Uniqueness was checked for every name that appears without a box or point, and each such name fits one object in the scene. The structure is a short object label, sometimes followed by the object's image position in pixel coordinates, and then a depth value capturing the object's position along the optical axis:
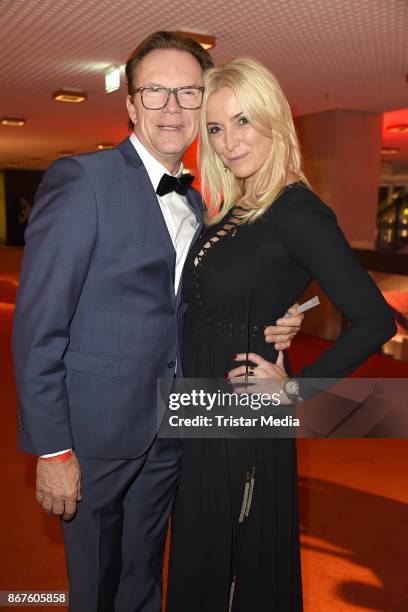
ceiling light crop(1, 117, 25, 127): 10.56
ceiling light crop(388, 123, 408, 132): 10.98
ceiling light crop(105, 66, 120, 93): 6.51
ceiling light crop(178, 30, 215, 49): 5.04
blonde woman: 1.83
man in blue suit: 1.67
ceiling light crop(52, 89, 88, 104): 7.85
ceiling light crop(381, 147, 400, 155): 14.92
